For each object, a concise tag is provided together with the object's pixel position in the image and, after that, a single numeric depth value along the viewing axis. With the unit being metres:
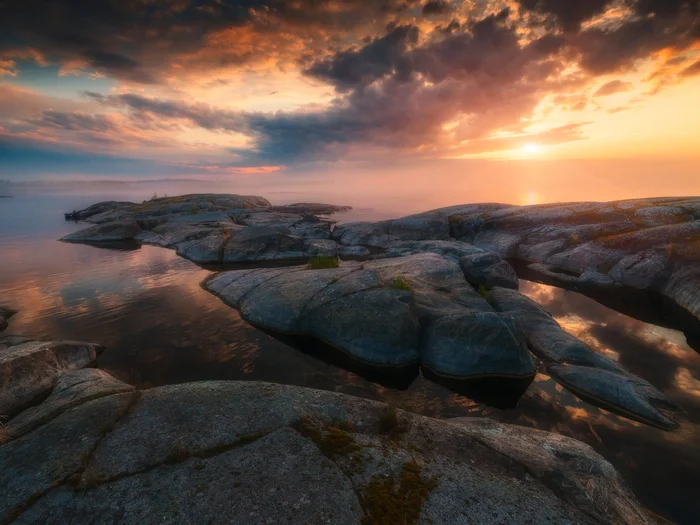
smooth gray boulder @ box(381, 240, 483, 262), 32.81
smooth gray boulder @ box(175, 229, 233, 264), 33.47
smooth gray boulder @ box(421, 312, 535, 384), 13.28
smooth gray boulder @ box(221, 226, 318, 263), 33.94
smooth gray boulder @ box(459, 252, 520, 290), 23.33
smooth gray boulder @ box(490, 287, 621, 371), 13.82
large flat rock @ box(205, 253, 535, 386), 13.46
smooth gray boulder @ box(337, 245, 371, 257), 39.94
